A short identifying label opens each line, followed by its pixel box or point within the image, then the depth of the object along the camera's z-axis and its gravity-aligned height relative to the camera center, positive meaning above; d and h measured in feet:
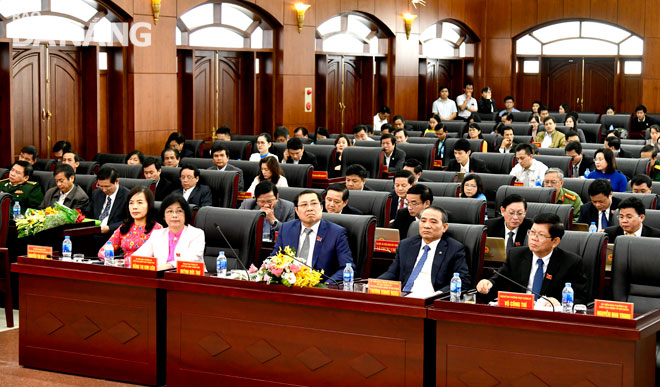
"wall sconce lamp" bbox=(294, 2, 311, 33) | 44.68 +7.55
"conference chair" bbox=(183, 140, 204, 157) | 37.35 +0.41
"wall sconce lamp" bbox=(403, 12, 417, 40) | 52.85 +8.33
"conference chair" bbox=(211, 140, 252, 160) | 35.32 +0.32
